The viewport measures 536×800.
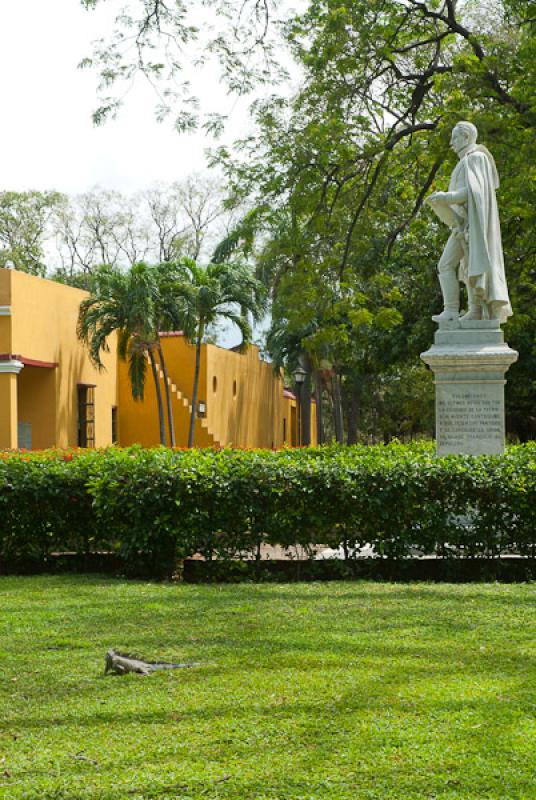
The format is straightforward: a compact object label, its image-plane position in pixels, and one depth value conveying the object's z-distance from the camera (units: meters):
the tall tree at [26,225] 47.88
